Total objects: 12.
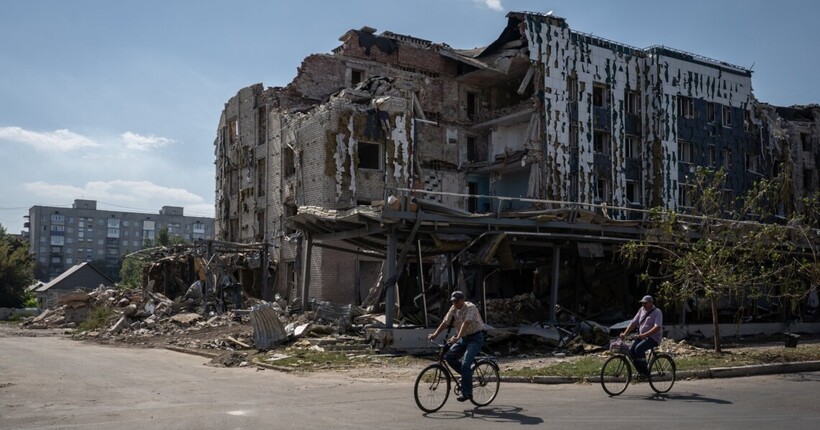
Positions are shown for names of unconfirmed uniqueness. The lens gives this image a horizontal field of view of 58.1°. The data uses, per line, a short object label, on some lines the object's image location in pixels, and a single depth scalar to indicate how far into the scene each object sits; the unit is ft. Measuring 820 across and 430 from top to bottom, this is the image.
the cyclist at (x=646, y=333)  41.98
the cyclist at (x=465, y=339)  36.35
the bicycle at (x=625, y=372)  41.98
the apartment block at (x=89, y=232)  431.02
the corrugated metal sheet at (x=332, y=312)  77.77
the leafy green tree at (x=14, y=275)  196.65
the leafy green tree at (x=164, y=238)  292.34
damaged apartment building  110.42
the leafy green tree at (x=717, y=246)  62.69
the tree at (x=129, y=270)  317.59
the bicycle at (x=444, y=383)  35.50
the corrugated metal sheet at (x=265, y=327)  70.59
